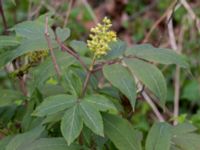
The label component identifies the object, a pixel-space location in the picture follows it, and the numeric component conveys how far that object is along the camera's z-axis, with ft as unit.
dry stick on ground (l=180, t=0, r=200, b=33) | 11.65
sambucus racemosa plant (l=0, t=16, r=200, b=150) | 5.00
